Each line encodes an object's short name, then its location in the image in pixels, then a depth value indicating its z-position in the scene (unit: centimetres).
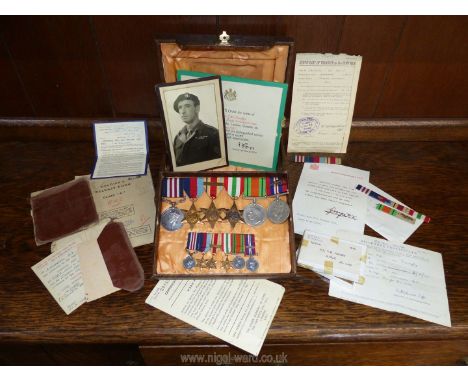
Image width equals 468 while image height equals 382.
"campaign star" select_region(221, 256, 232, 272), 101
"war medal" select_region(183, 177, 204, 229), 112
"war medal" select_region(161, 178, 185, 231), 106
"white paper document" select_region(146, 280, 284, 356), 94
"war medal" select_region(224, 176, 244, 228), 112
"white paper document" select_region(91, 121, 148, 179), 121
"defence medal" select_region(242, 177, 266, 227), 108
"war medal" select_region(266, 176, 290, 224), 107
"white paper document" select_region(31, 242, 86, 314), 99
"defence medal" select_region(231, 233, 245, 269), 101
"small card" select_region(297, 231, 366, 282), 101
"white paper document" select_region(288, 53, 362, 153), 112
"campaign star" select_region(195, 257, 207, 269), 101
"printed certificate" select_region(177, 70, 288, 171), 105
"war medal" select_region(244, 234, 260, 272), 101
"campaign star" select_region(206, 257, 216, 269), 101
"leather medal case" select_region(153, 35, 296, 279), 100
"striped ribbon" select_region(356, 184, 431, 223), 113
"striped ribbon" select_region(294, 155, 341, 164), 127
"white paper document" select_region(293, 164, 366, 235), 112
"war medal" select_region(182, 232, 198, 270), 101
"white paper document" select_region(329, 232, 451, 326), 98
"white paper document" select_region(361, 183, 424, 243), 110
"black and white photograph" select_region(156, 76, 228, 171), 103
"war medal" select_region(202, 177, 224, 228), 108
